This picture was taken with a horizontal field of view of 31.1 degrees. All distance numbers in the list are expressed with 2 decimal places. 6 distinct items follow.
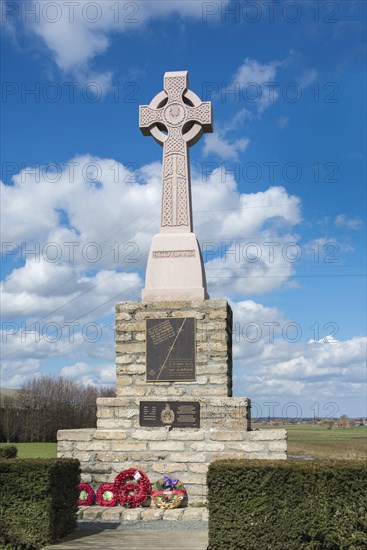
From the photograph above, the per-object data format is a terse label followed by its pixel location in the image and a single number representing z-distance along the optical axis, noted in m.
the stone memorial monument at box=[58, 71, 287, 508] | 11.23
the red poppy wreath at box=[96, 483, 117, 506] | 10.79
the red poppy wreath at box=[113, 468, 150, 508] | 10.67
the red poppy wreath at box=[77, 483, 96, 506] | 10.86
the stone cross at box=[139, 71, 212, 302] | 12.39
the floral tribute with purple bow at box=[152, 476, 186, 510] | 10.52
